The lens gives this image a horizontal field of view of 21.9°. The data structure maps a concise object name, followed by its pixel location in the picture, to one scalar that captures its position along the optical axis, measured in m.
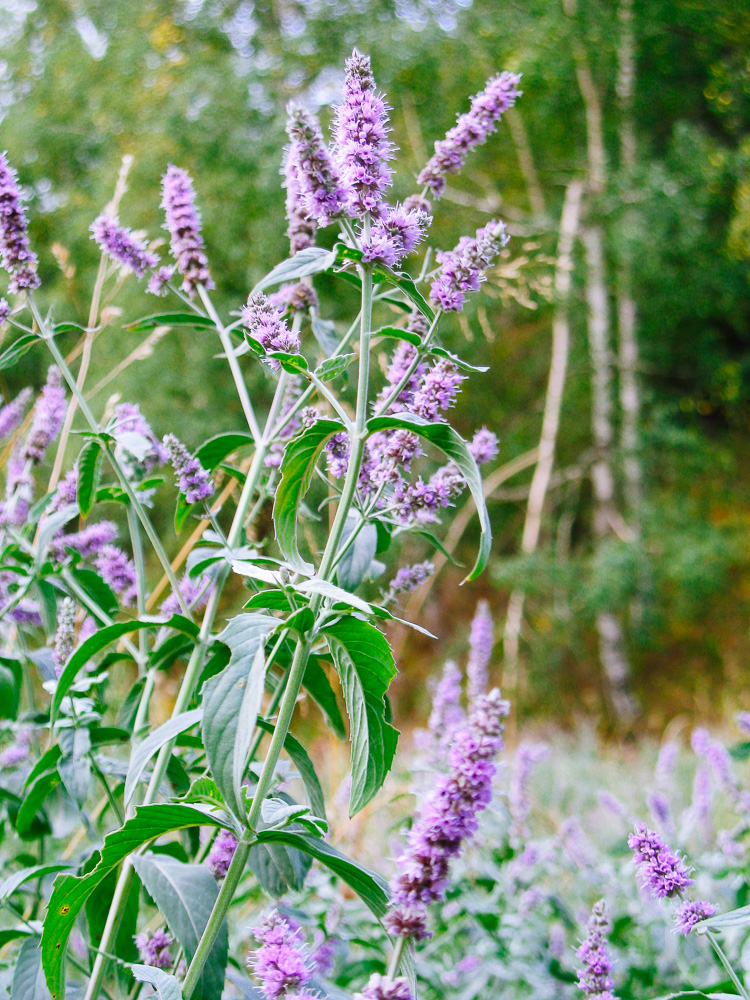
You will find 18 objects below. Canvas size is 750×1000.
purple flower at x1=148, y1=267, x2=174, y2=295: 0.72
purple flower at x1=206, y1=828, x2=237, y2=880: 0.68
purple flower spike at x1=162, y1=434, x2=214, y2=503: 0.69
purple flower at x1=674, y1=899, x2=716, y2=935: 0.63
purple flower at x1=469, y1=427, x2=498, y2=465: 0.71
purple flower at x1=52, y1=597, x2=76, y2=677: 0.71
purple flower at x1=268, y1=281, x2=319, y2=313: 0.72
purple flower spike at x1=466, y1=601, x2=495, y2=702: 0.88
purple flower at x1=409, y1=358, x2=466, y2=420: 0.65
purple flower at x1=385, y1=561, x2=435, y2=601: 0.72
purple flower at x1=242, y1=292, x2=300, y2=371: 0.63
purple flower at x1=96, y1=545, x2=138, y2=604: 0.76
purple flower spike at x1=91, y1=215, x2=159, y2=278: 0.72
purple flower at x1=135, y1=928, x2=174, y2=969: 0.67
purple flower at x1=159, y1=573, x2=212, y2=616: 0.71
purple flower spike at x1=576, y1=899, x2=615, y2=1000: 0.63
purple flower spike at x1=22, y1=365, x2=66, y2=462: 0.80
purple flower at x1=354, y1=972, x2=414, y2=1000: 0.59
